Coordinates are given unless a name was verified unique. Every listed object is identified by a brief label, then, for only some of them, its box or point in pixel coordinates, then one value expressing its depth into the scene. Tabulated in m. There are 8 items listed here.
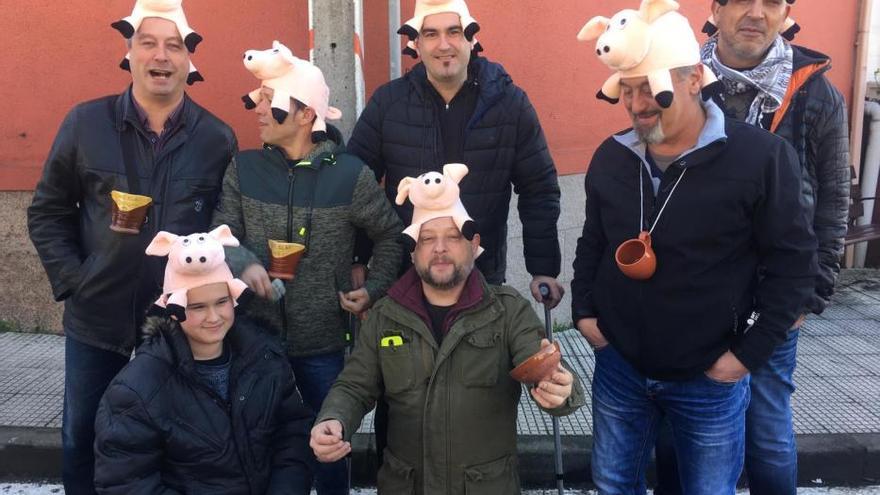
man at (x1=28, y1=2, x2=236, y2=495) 2.98
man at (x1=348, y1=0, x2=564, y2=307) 3.22
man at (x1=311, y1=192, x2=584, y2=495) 2.75
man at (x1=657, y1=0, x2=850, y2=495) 2.79
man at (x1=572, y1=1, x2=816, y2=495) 2.43
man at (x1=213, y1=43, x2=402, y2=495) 3.00
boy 2.57
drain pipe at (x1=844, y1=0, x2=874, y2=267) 6.92
